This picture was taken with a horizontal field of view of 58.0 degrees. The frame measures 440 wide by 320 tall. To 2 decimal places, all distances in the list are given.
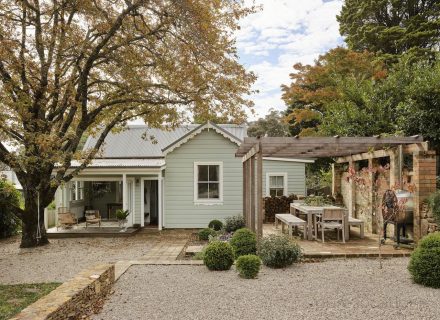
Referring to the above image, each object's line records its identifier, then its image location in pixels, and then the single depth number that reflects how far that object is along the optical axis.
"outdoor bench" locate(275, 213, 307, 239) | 11.54
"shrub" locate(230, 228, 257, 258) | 8.93
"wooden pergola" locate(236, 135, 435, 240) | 9.16
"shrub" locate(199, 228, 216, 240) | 13.41
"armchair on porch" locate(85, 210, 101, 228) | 16.05
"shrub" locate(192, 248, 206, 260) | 9.68
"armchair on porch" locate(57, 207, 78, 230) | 15.59
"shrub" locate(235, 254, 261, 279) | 7.17
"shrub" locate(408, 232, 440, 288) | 6.44
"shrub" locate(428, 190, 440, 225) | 9.22
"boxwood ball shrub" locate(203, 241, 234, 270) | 7.83
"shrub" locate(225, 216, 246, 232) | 13.68
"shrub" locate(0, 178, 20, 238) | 16.20
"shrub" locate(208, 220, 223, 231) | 15.65
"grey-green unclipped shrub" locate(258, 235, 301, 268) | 8.07
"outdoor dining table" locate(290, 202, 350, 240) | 11.27
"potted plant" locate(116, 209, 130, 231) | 15.83
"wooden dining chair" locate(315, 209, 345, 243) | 11.04
